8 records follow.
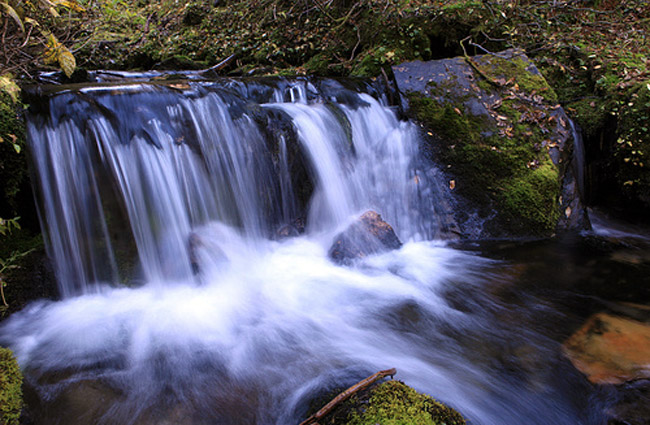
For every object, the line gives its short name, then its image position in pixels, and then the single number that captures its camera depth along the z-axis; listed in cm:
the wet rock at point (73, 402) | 231
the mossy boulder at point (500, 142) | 509
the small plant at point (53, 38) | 372
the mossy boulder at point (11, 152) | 339
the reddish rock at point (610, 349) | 248
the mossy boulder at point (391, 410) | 168
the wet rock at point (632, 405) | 215
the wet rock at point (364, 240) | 453
